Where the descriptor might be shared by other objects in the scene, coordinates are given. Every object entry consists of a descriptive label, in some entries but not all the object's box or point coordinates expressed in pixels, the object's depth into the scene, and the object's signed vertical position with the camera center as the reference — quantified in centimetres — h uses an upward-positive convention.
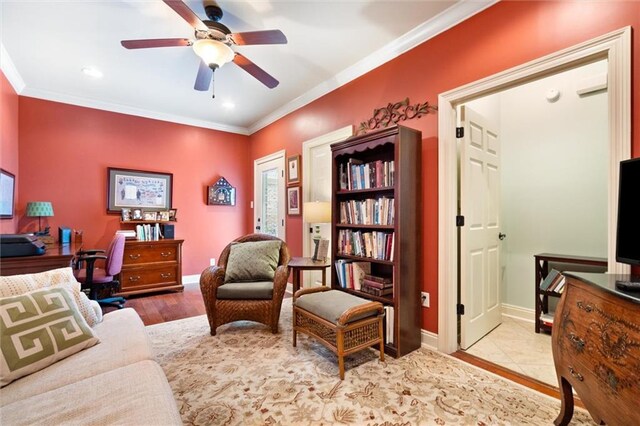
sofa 93 -66
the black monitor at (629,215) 131 -1
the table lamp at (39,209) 345 +3
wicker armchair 262 -86
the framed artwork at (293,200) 402 +17
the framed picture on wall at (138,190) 416 +33
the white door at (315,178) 354 +43
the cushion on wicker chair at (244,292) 264 -74
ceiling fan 204 +127
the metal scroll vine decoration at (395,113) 245 +90
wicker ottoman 195 -79
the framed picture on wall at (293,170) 400 +59
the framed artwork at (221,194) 497 +32
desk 230 -43
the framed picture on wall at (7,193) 298 +20
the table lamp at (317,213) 297 -1
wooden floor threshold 177 -111
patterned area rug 155 -111
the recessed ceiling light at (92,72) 313 +155
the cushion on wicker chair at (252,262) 283 -50
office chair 309 -67
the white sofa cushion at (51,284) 143 -39
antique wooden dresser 99 -54
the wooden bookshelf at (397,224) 224 -10
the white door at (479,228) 235 -14
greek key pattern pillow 117 -54
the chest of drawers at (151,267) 391 -78
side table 274 -52
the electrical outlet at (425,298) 241 -73
